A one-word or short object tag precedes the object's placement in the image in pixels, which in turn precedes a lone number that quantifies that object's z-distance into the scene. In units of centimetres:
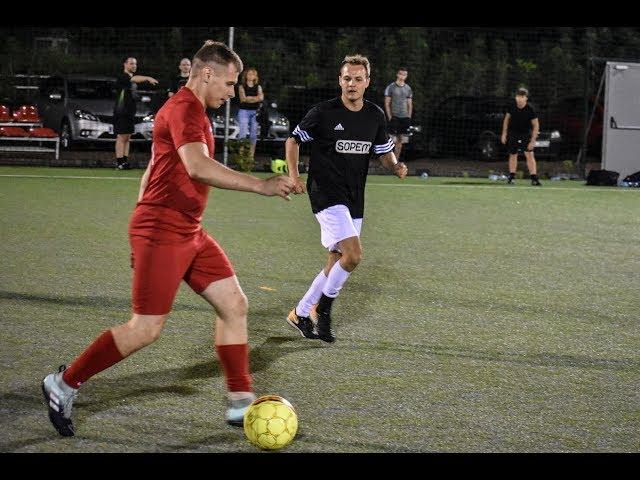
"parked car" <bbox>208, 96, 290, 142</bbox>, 2442
